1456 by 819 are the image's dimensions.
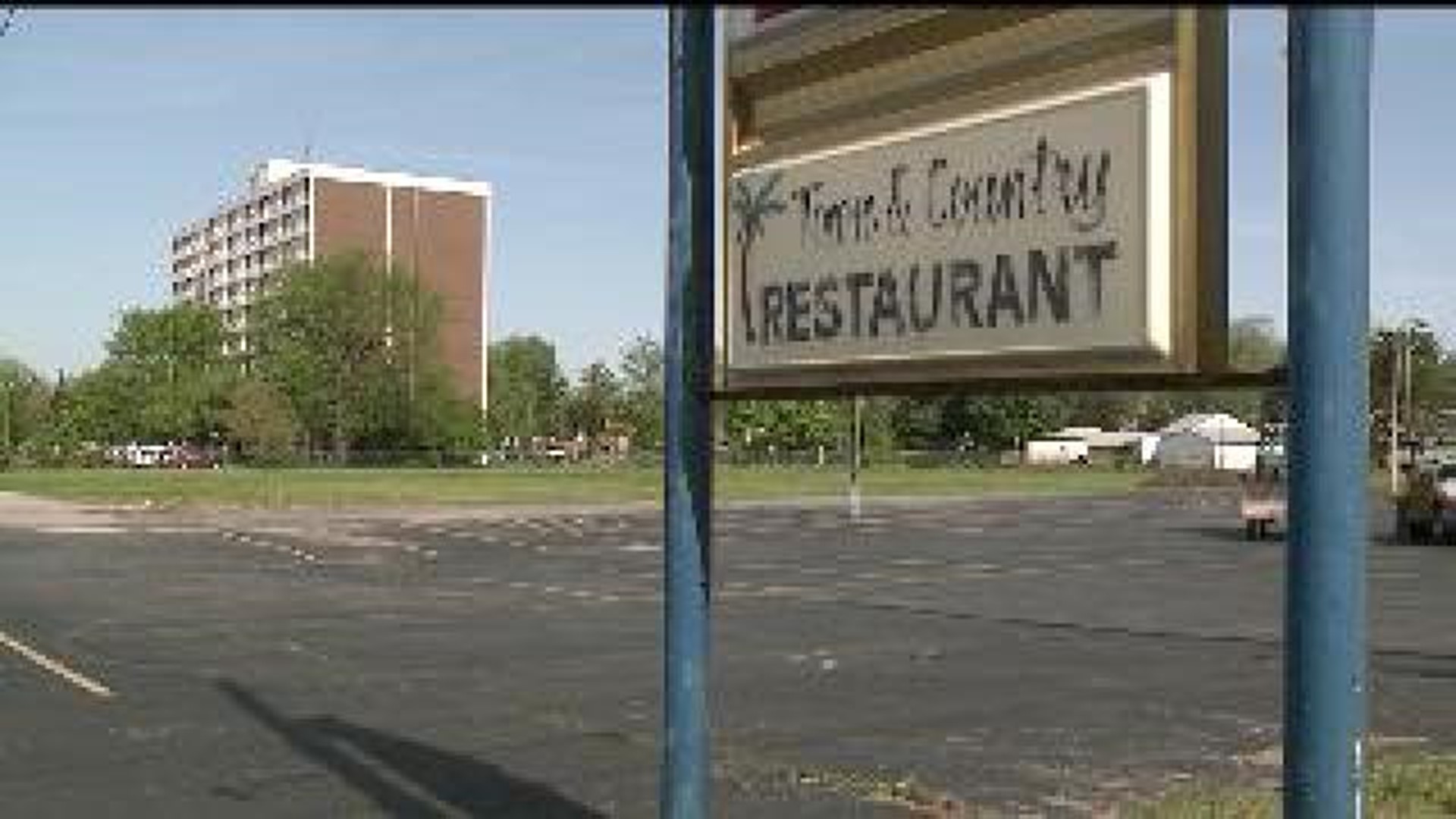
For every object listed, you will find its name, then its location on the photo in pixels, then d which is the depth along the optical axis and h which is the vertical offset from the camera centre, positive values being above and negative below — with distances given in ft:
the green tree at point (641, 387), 510.58 +16.51
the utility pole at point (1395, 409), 231.71 +5.58
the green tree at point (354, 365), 446.19 +17.69
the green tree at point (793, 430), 458.50 +4.63
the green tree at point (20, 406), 491.31 +9.90
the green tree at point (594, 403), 580.30 +13.14
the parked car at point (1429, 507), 123.44 -3.03
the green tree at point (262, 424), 427.74 +5.03
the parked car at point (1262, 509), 125.90 -3.23
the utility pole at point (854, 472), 159.43 -1.59
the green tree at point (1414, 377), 301.22 +12.73
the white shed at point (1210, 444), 377.91 +2.05
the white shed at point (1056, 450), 462.60 +0.53
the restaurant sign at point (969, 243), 14.53 +1.60
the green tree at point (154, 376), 474.49 +16.39
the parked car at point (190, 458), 417.08 -2.09
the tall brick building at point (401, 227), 571.69 +60.75
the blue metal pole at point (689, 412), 18.28 +0.35
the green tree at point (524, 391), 566.35 +16.62
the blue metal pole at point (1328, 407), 13.17 +0.30
